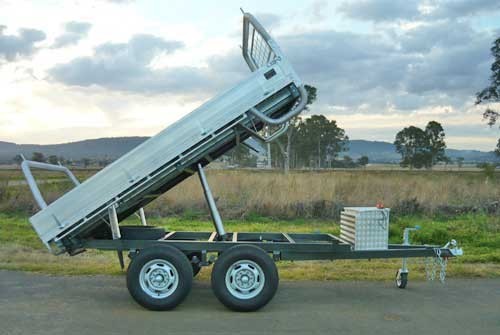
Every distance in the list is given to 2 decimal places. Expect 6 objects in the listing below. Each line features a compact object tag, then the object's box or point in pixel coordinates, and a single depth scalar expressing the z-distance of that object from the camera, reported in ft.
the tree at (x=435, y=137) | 277.23
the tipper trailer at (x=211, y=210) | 20.56
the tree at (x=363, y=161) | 357.73
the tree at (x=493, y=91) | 124.36
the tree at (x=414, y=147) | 281.54
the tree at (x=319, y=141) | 270.46
